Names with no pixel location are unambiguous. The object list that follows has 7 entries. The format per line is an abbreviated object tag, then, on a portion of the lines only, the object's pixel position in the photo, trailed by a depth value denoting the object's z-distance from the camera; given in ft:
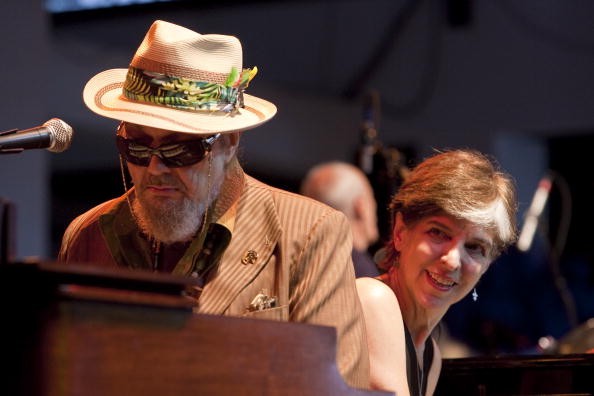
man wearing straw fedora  16.85
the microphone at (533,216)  39.75
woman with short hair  21.31
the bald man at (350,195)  41.45
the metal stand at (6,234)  11.65
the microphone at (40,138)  14.48
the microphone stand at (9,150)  14.43
